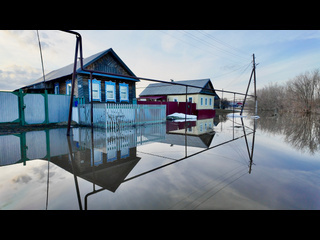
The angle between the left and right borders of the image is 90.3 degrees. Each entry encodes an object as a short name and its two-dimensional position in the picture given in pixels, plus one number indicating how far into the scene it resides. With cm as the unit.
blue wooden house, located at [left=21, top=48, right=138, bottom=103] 1176
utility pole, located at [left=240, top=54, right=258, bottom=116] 1973
